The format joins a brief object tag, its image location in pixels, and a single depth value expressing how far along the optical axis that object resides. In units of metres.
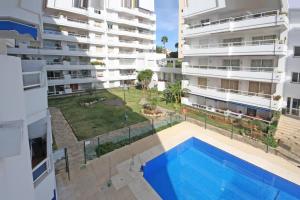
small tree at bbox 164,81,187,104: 28.92
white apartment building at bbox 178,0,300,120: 19.50
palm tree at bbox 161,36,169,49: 71.69
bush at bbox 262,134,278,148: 16.10
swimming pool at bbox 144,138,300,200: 11.74
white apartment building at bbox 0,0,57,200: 4.20
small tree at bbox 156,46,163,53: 62.27
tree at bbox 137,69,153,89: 37.38
